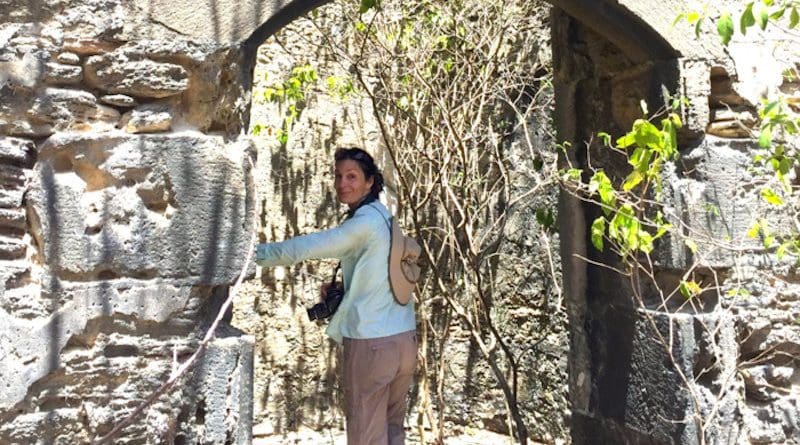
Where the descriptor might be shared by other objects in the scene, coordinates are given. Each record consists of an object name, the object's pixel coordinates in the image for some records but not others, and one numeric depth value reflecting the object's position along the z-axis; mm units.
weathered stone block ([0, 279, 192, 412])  2121
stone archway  2158
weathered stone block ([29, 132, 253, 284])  2182
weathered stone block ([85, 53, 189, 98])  2223
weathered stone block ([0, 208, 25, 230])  2152
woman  2947
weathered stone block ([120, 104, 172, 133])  2250
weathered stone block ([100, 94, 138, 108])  2232
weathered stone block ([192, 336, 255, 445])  2281
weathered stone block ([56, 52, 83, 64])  2193
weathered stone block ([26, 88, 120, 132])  2176
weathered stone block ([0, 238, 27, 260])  2154
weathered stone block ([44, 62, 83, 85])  2178
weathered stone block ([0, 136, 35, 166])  2146
